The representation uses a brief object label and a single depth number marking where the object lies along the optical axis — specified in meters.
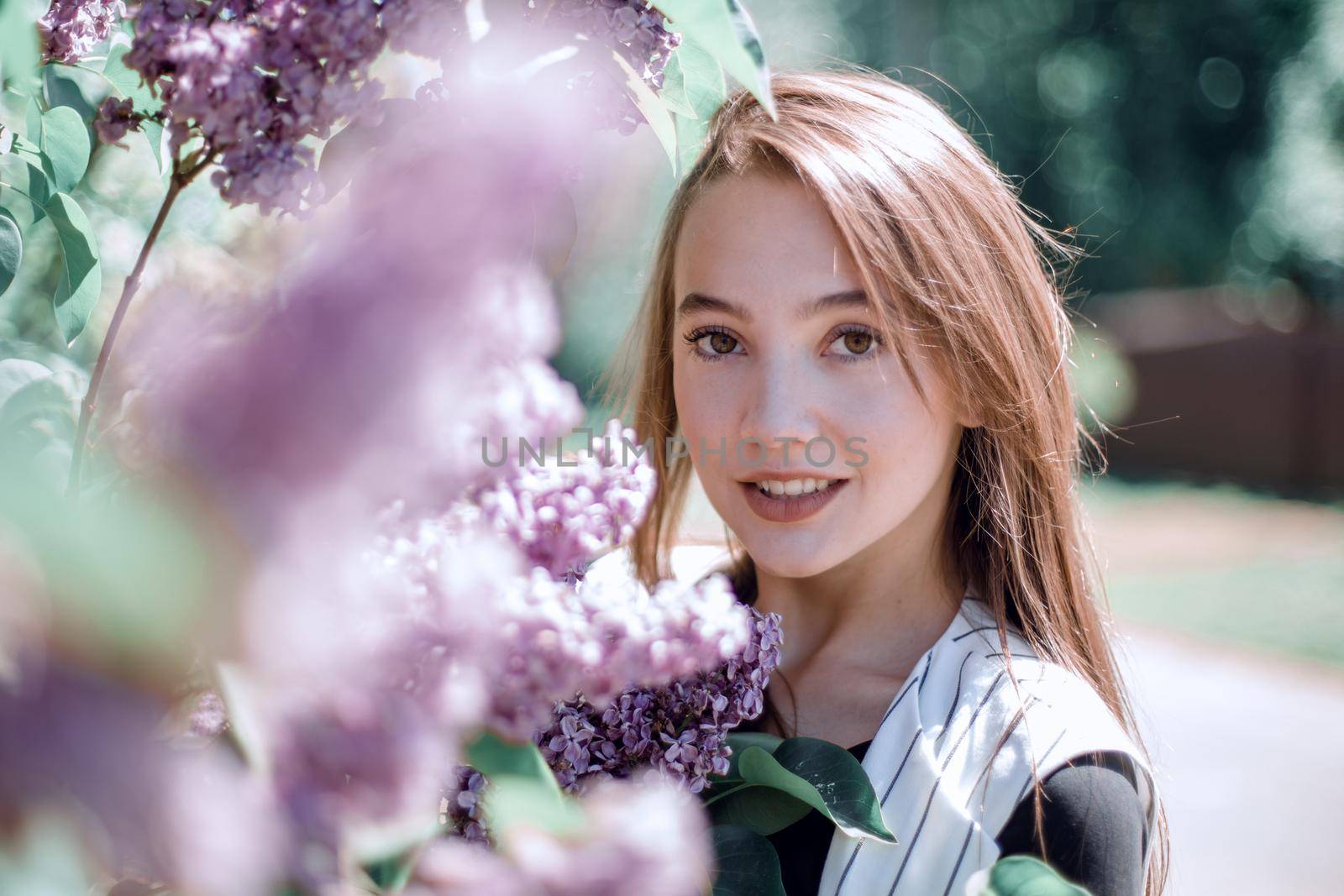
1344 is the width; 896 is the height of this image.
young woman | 0.95
